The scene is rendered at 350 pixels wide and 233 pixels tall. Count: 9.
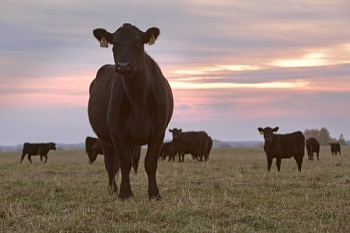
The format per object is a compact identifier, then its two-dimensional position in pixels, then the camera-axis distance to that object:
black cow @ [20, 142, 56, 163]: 38.47
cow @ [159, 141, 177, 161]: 36.81
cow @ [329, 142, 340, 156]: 47.16
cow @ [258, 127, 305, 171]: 20.27
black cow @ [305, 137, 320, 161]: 36.56
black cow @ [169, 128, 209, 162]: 37.16
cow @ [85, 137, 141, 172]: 31.17
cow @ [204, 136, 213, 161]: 37.72
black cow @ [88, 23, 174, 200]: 8.48
